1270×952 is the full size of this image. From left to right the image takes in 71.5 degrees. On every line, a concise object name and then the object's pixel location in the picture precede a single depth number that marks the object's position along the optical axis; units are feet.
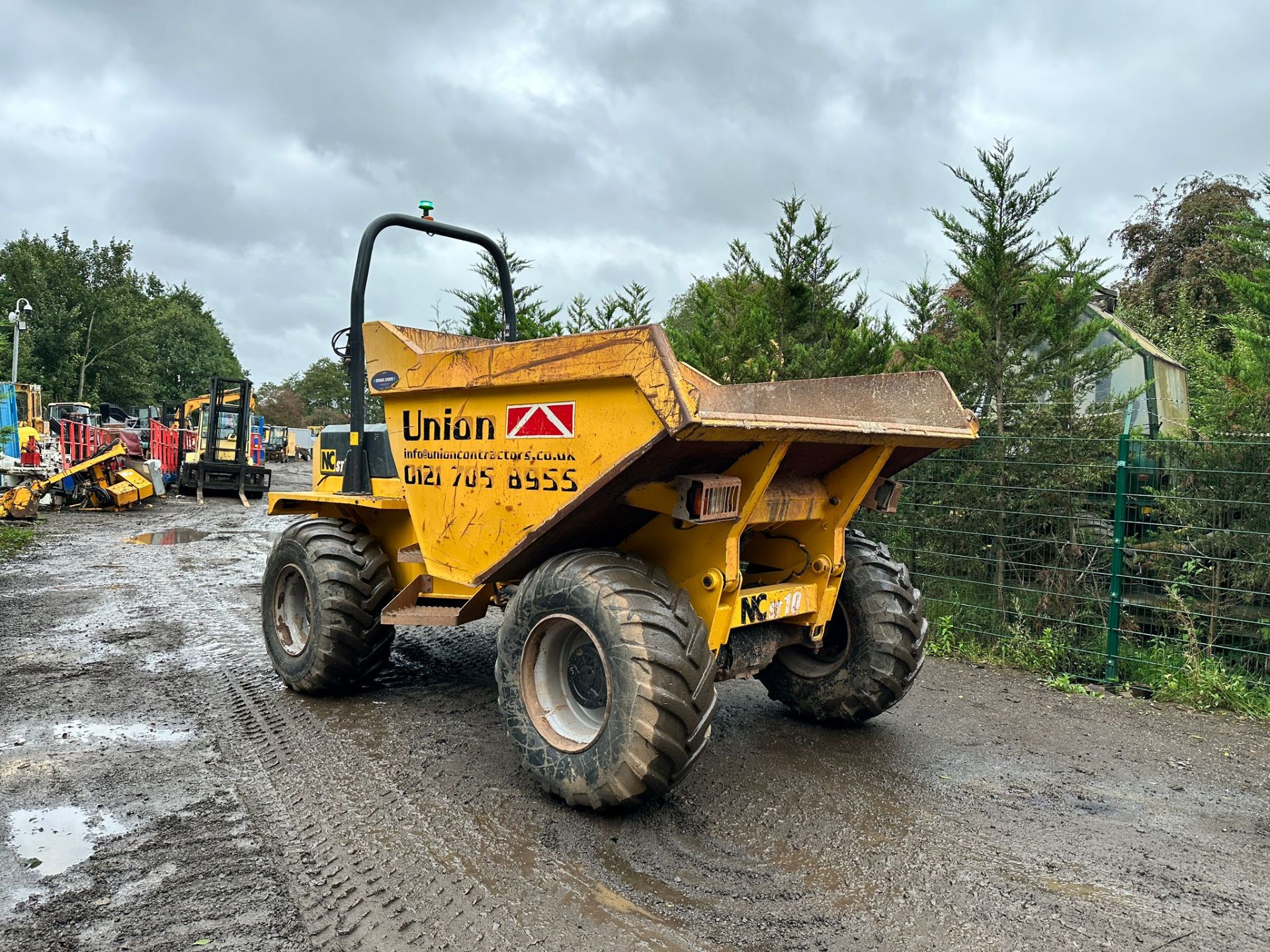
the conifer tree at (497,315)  35.29
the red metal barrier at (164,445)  72.54
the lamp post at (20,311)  65.57
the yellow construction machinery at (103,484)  55.36
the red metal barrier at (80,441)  59.47
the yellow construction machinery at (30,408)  63.98
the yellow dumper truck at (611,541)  10.82
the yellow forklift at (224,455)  66.39
